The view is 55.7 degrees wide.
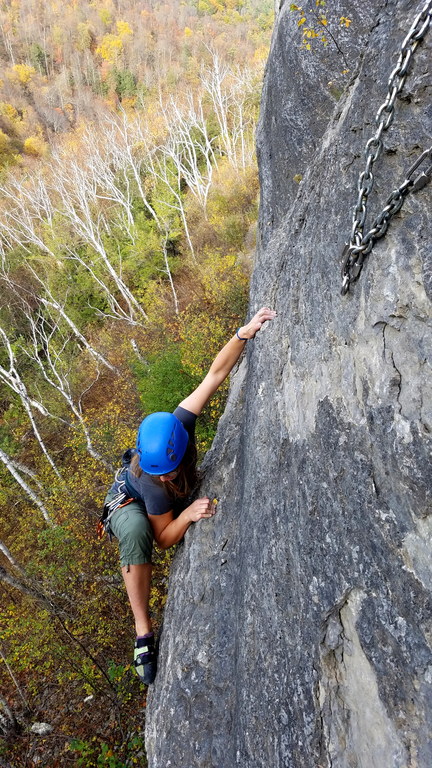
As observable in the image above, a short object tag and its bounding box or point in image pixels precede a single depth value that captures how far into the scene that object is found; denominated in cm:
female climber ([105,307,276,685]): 355
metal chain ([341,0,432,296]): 177
